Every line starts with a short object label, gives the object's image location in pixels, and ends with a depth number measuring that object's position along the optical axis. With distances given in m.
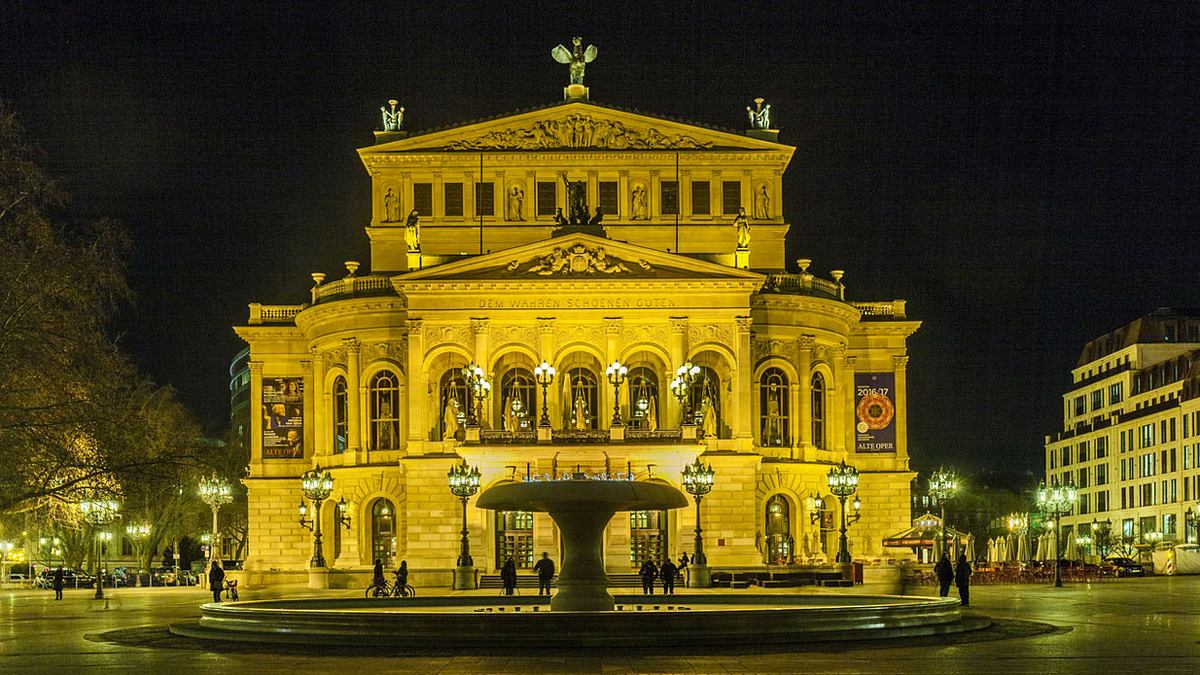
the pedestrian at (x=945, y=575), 47.12
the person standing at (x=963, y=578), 45.91
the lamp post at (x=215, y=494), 74.94
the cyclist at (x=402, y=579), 53.96
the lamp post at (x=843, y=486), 59.72
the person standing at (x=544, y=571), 48.56
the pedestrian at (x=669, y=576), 53.12
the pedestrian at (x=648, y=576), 53.50
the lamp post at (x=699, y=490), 61.28
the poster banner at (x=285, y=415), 81.81
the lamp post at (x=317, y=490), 62.97
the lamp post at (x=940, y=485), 78.72
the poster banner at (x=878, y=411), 80.69
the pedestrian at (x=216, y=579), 58.16
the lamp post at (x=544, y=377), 68.44
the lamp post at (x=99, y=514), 51.64
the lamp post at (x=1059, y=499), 77.19
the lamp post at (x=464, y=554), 59.25
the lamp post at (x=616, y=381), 69.75
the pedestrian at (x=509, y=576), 51.34
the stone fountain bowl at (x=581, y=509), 35.22
